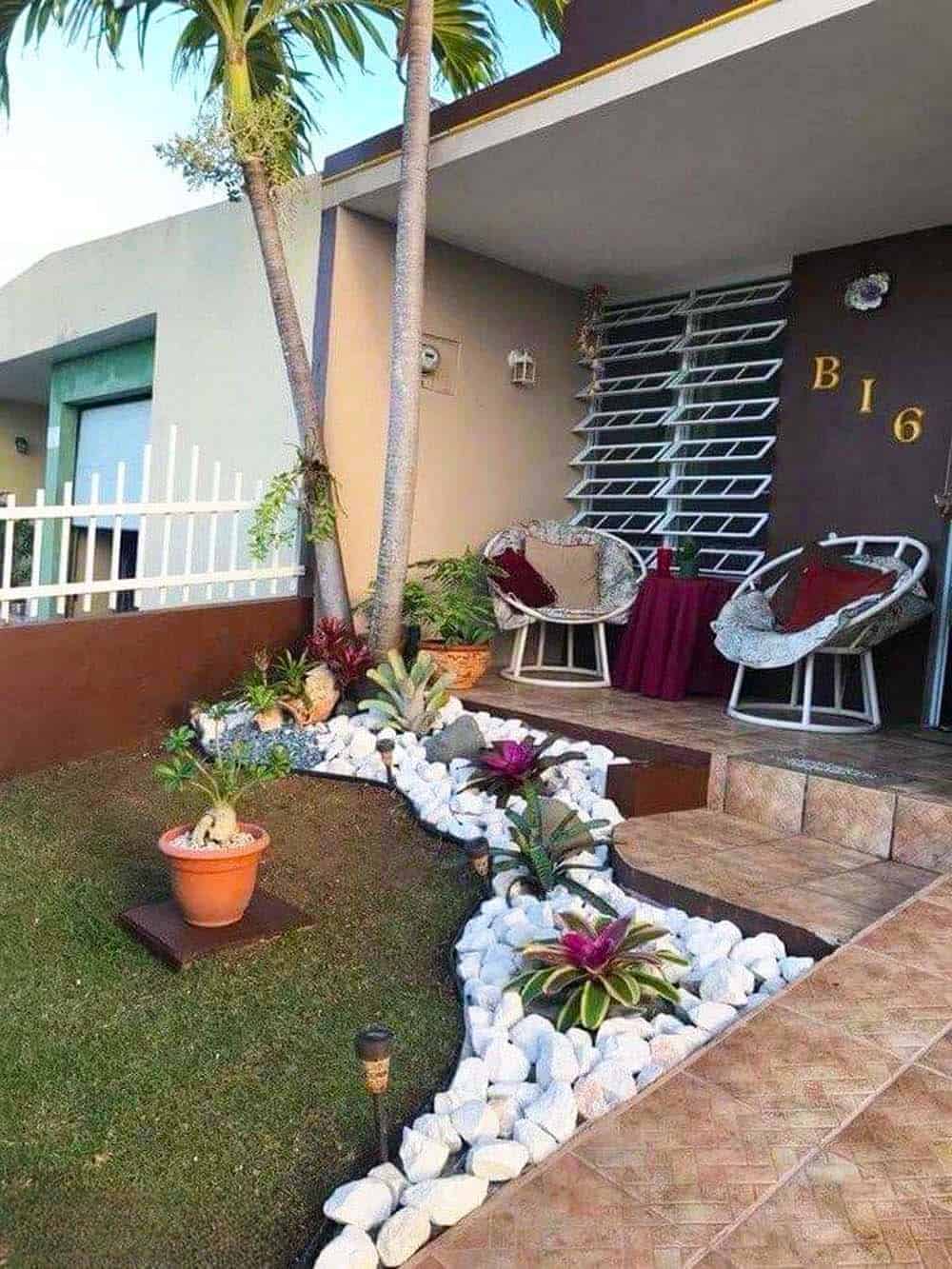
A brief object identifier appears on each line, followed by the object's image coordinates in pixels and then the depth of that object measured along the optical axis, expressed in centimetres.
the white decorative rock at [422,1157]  158
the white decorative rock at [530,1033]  197
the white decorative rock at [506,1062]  188
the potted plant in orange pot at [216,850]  243
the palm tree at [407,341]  427
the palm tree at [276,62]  448
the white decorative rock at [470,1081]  181
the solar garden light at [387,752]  386
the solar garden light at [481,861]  288
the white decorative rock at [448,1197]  144
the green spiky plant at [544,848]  273
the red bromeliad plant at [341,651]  448
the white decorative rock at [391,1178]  155
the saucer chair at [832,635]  397
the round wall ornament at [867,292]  495
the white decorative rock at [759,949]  230
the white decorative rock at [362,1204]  148
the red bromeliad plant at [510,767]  338
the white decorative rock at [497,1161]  153
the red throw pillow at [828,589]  422
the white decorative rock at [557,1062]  183
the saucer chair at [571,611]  520
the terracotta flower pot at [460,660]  477
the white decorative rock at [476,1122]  166
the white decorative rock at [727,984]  212
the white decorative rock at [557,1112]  166
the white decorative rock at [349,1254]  137
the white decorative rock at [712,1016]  203
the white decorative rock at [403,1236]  139
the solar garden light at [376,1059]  155
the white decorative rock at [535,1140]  160
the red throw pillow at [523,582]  534
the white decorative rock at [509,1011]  206
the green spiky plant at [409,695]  421
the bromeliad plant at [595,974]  204
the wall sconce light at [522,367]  600
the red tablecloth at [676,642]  493
